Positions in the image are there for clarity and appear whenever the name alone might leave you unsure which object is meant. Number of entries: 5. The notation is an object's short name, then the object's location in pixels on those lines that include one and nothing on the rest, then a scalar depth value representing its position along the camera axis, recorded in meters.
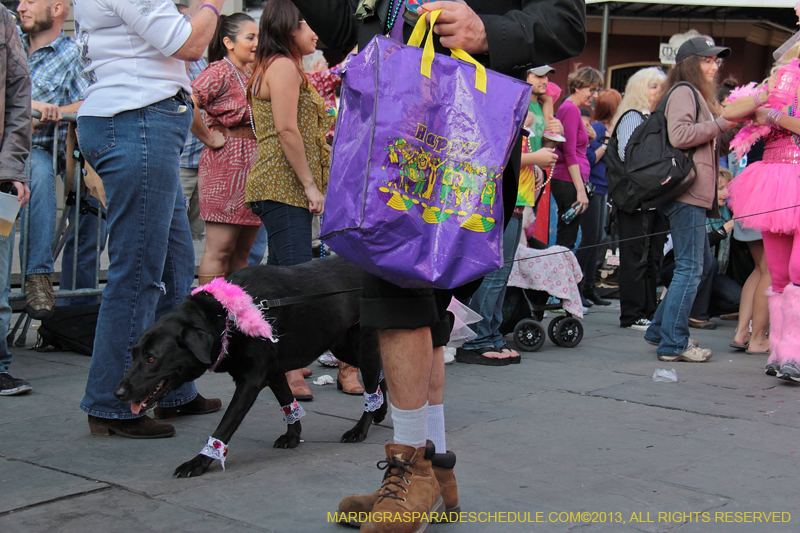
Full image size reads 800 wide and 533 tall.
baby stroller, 5.98
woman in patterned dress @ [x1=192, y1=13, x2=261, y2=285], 4.67
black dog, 3.05
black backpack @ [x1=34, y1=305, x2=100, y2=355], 5.27
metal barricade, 5.21
